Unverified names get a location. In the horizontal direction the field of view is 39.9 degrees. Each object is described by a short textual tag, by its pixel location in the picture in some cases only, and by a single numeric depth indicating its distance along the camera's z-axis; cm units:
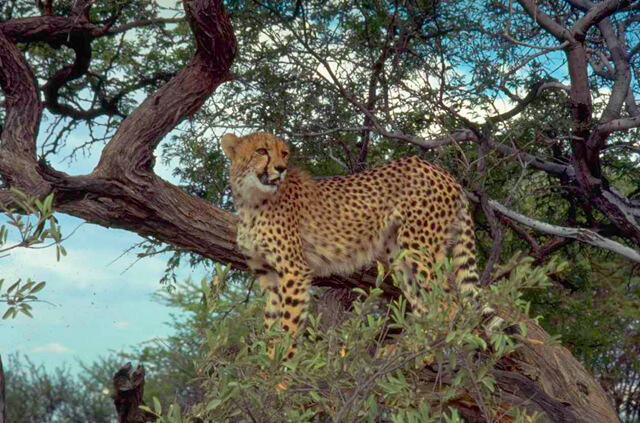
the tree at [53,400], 1104
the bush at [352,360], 366
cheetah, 577
